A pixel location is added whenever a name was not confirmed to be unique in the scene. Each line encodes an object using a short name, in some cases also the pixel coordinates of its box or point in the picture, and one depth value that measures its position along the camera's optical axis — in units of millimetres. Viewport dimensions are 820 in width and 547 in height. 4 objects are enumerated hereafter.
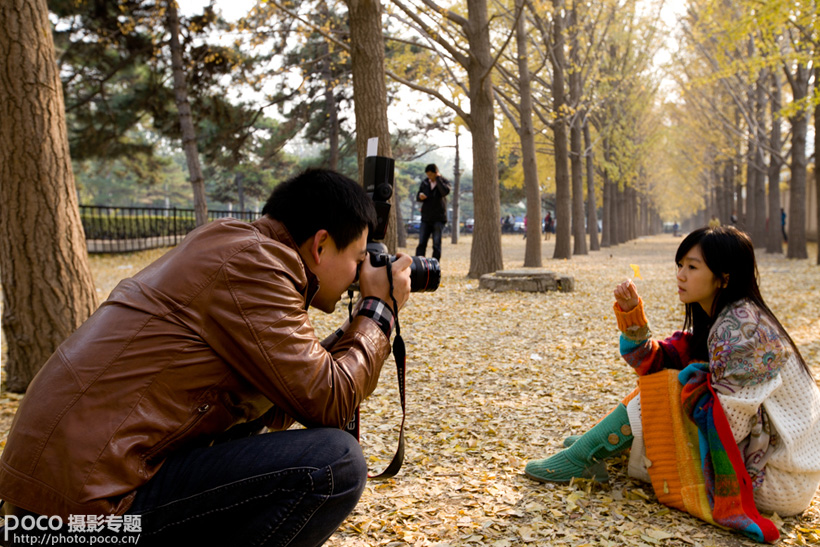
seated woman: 2332
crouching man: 1470
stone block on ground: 9133
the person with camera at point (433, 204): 10125
